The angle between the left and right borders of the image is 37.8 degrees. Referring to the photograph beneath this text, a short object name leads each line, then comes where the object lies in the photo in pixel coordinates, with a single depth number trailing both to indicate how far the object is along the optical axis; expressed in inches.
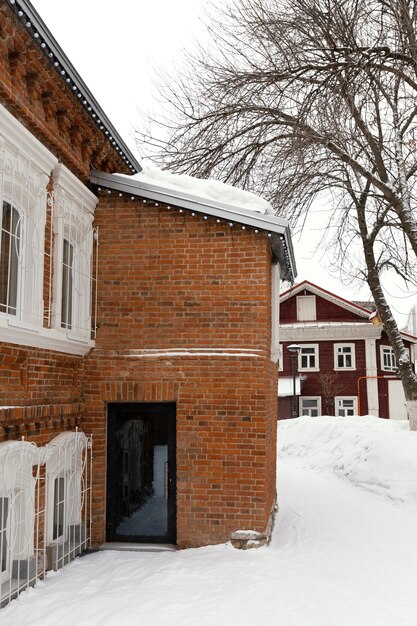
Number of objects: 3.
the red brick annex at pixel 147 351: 287.1
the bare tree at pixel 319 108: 434.0
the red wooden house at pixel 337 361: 1202.6
